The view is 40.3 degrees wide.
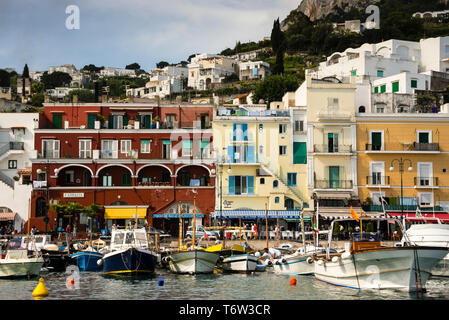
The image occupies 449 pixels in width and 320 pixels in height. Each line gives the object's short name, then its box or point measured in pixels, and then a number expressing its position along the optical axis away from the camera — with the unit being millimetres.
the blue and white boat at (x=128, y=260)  35812
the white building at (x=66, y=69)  186000
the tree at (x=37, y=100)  117375
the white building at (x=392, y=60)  82494
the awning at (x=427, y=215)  54650
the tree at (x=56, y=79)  164500
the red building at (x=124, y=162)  57375
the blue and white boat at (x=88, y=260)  40875
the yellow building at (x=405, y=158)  57250
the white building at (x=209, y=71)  142625
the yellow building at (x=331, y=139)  57000
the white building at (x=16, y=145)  62597
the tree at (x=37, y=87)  141225
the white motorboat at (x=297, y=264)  37719
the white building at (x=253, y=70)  140000
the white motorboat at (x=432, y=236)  35406
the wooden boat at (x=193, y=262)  37219
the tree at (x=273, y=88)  90875
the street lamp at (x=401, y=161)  57312
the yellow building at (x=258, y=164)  57125
